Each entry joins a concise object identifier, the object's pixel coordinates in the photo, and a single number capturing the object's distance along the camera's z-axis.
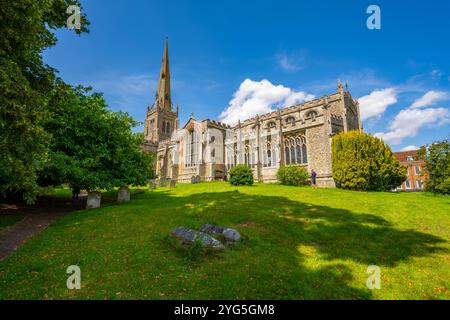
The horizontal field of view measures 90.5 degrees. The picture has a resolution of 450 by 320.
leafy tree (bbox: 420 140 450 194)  14.37
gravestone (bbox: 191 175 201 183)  34.22
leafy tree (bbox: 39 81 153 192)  11.79
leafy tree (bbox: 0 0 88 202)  5.91
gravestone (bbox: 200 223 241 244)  6.96
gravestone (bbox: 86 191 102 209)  13.76
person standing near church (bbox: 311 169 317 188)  24.64
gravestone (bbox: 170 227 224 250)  6.39
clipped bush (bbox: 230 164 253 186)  25.31
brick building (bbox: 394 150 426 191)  47.72
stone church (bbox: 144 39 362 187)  27.80
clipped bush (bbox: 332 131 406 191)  22.14
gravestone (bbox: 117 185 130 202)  16.03
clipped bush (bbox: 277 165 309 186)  25.78
